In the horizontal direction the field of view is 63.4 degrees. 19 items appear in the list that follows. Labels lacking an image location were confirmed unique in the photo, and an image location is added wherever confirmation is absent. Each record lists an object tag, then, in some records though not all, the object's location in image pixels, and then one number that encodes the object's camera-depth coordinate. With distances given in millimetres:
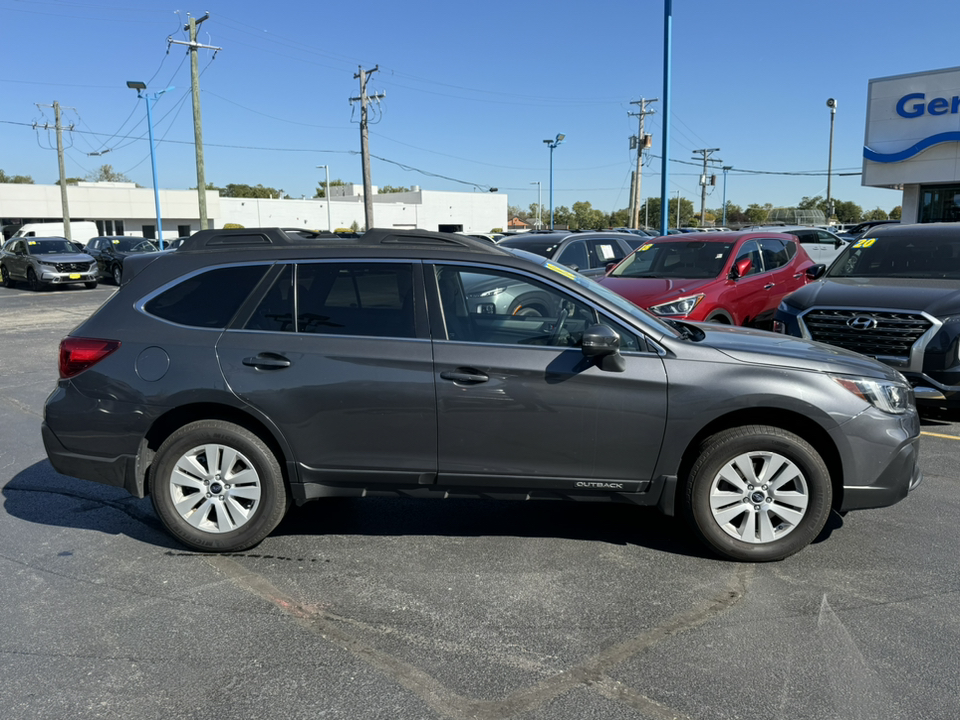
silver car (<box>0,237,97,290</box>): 24281
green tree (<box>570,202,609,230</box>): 118362
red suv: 9367
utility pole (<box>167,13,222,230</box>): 27578
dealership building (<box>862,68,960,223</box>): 26281
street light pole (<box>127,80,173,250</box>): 33831
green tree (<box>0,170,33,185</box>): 96812
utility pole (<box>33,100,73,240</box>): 42156
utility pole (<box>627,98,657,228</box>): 49938
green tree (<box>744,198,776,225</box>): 106500
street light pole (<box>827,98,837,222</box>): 55253
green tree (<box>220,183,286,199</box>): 119438
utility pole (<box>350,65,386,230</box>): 33938
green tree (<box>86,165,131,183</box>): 113819
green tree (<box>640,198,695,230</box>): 103625
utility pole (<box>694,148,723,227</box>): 76281
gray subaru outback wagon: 4121
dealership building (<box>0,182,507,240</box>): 59250
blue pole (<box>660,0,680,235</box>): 19172
